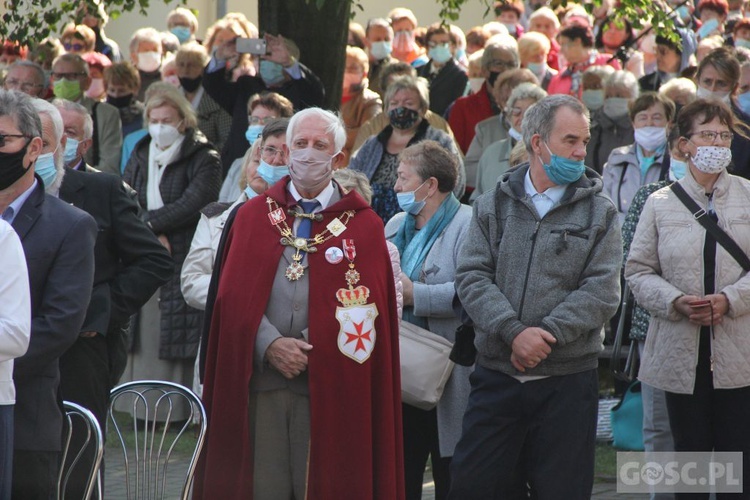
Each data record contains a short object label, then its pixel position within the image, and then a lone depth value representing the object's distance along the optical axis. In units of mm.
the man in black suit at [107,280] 11695
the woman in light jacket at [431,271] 13023
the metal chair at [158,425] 9992
